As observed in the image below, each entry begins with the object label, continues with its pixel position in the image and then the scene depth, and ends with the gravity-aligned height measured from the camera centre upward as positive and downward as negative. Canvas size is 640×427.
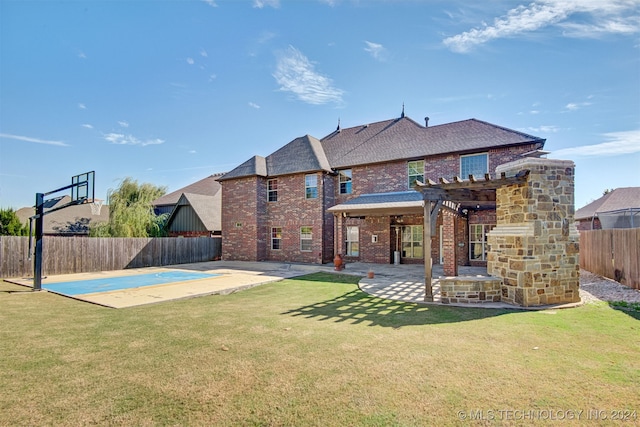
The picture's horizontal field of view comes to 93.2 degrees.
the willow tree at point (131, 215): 22.35 +0.93
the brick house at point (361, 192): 15.09 +2.10
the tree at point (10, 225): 19.92 +0.15
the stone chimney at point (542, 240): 7.67 -0.41
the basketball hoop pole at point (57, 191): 10.17 +1.02
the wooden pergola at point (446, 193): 7.79 +0.95
